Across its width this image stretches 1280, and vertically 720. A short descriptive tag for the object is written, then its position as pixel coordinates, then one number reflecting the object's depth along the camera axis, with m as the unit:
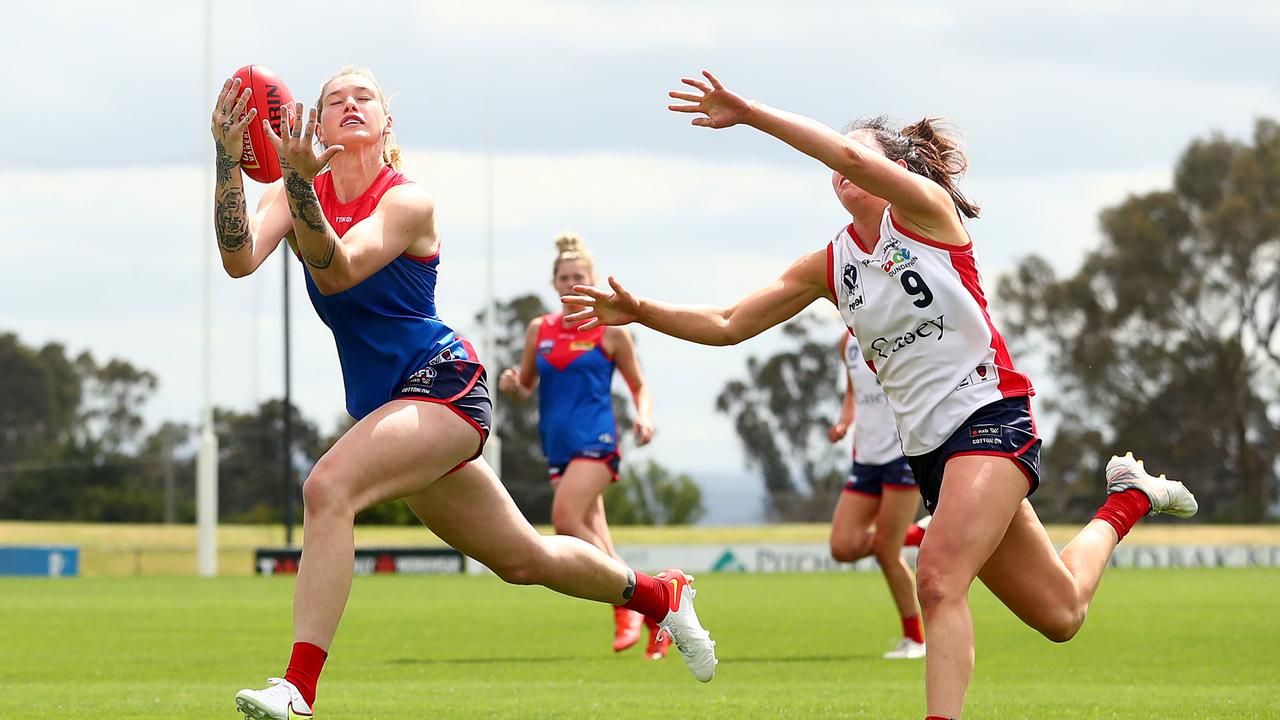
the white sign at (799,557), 35.60
